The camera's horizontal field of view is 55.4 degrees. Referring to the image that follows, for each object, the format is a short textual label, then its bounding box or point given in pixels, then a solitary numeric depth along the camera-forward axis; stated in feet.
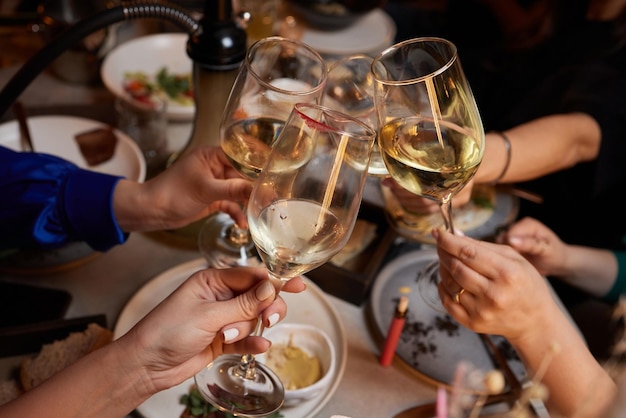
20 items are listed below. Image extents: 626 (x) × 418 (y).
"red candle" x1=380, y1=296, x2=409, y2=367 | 3.29
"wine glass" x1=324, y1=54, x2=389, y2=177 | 3.25
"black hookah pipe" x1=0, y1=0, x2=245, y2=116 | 3.35
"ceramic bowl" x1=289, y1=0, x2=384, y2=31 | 6.30
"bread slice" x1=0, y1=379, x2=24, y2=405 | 3.01
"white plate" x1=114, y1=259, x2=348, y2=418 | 3.02
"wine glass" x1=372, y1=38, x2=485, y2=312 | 2.74
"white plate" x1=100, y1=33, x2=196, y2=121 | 5.01
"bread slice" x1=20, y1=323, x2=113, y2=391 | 3.05
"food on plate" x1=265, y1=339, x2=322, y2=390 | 3.16
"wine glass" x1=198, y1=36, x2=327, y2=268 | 2.85
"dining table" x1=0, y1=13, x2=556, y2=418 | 3.22
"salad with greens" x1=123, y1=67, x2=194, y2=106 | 5.13
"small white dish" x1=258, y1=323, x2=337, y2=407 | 3.28
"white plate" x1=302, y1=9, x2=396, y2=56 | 6.24
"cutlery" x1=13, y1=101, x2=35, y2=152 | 4.25
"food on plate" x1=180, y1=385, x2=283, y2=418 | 2.97
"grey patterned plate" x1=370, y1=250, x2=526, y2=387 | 3.47
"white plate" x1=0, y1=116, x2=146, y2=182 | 4.42
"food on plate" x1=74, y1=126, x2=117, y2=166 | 4.50
